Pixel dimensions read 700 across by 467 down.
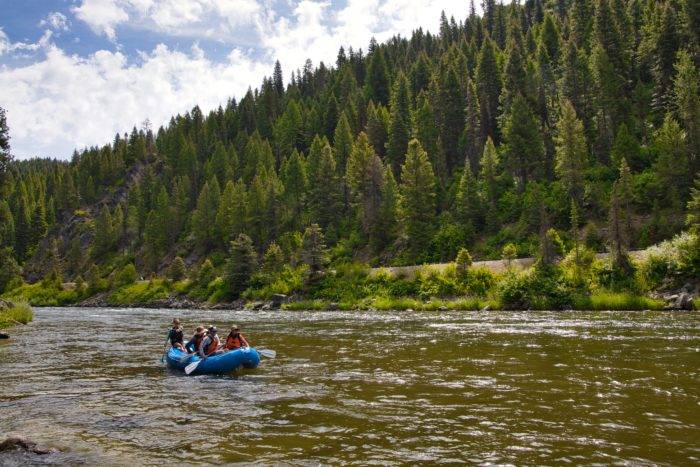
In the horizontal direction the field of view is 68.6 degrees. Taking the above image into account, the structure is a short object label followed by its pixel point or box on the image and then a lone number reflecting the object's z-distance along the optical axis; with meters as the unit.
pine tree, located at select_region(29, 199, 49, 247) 134.50
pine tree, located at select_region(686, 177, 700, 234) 36.12
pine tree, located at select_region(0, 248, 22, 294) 98.25
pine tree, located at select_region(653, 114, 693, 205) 52.09
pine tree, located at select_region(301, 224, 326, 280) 57.28
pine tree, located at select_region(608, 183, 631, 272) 39.50
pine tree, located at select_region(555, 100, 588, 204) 59.19
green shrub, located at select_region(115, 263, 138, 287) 84.43
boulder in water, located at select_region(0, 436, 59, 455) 9.53
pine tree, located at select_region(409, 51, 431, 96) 113.94
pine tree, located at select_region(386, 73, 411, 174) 89.06
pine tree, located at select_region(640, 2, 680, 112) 70.44
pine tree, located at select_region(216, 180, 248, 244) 89.31
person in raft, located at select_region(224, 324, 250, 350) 19.65
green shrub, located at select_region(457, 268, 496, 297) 44.75
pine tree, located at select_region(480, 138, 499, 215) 65.69
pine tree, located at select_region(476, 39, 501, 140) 88.75
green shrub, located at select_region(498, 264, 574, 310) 39.41
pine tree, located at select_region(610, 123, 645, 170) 62.03
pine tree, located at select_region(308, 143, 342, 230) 80.94
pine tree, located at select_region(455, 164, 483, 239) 64.75
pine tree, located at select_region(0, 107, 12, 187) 40.88
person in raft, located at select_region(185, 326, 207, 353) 20.69
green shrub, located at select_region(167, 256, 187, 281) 77.88
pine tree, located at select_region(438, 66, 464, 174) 88.19
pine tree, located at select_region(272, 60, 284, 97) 166.82
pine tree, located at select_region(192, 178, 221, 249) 96.75
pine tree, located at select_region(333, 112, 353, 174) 91.75
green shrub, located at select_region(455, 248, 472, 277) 47.56
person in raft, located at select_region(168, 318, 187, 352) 21.70
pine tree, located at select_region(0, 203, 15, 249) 131.62
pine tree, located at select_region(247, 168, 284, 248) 87.12
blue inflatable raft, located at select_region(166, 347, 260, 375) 18.08
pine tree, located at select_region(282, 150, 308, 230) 89.78
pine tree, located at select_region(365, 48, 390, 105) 125.44
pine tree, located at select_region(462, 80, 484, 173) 82.62
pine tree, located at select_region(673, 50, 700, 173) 53.50
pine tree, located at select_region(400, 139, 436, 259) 64.19
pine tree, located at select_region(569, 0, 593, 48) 90.56
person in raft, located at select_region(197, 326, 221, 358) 20.08
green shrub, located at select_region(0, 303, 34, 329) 36.36
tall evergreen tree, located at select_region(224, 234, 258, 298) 64.62
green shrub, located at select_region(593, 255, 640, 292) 38.12
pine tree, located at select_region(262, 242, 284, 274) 64.44
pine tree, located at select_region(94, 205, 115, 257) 114.94
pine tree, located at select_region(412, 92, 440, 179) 86.69
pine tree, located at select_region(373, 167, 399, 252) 70.44
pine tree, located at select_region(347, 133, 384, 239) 76.19
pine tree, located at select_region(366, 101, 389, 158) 96.56
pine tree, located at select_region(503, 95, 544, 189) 68.44
